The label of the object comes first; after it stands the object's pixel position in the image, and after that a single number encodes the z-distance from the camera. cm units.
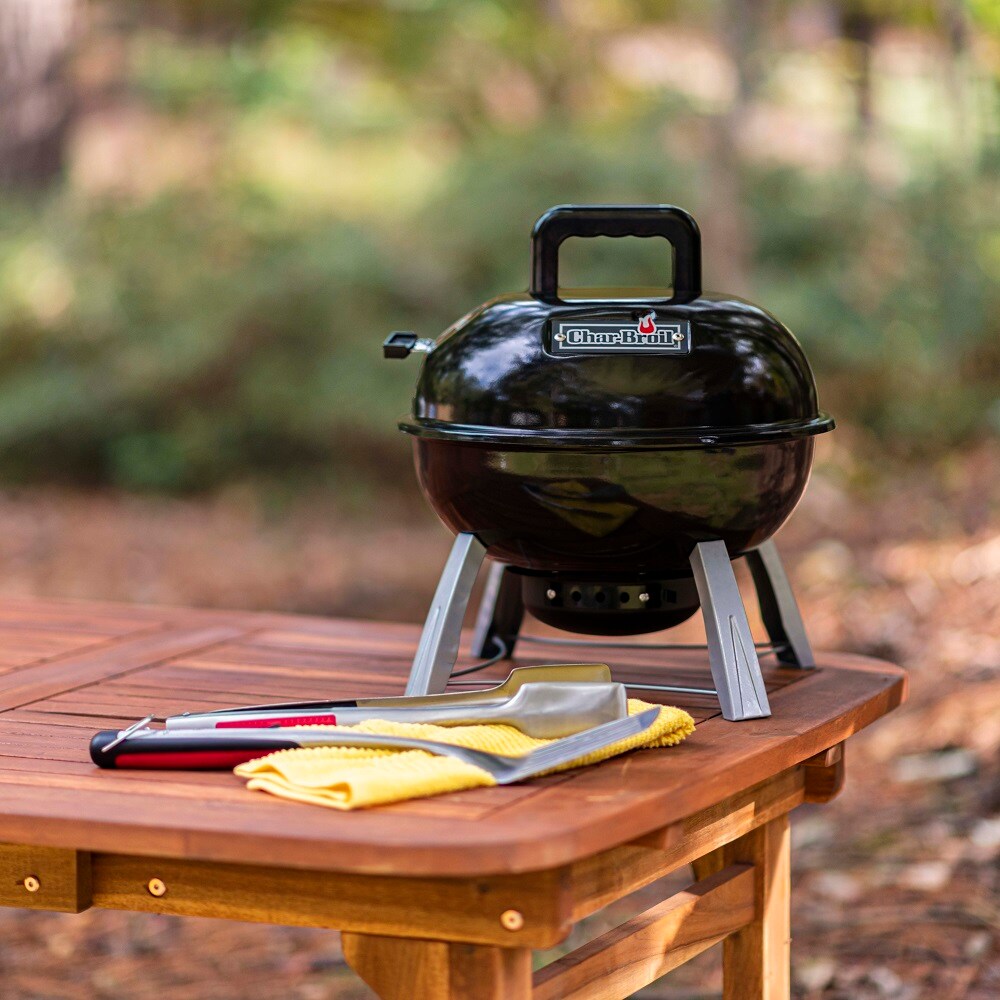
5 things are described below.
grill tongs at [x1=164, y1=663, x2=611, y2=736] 263
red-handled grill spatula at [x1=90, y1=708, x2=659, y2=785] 253
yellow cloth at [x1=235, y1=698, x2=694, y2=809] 248
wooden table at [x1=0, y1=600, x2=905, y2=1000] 243
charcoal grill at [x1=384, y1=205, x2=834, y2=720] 270
